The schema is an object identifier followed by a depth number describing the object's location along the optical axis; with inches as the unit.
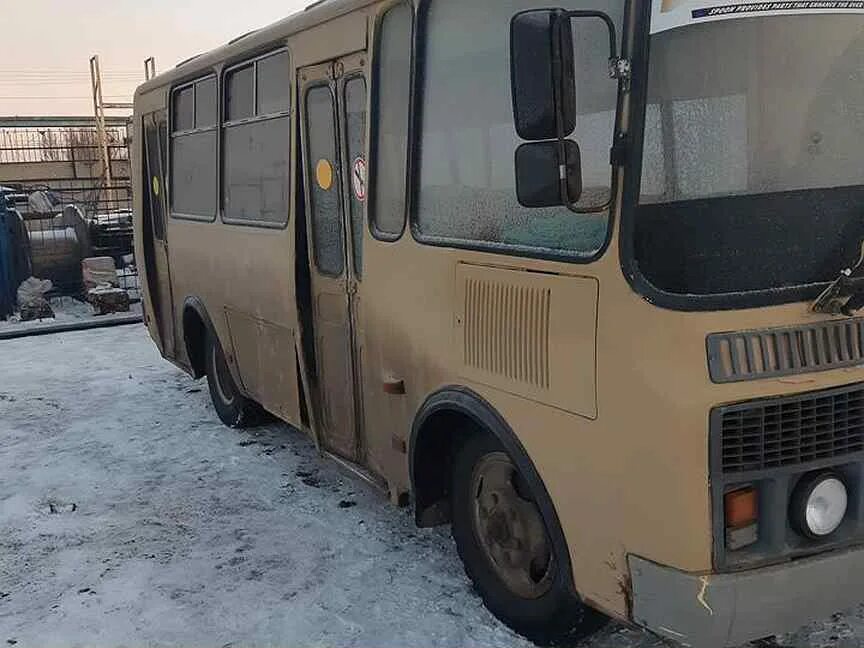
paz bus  99.3
